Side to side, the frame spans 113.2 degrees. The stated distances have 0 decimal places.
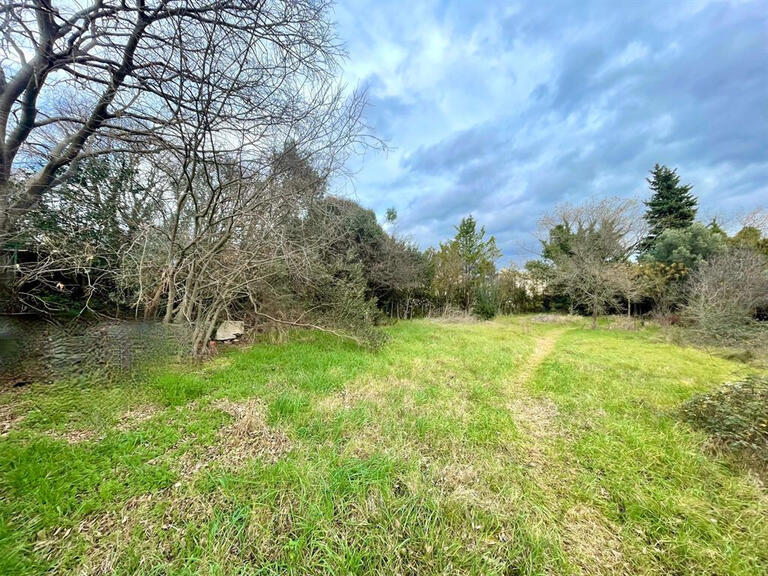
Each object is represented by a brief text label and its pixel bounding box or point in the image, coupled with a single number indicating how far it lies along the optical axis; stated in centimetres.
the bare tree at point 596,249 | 1291
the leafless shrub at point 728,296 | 796
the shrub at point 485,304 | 1442
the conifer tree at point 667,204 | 1656
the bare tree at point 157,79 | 295
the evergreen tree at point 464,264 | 1593
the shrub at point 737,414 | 249
